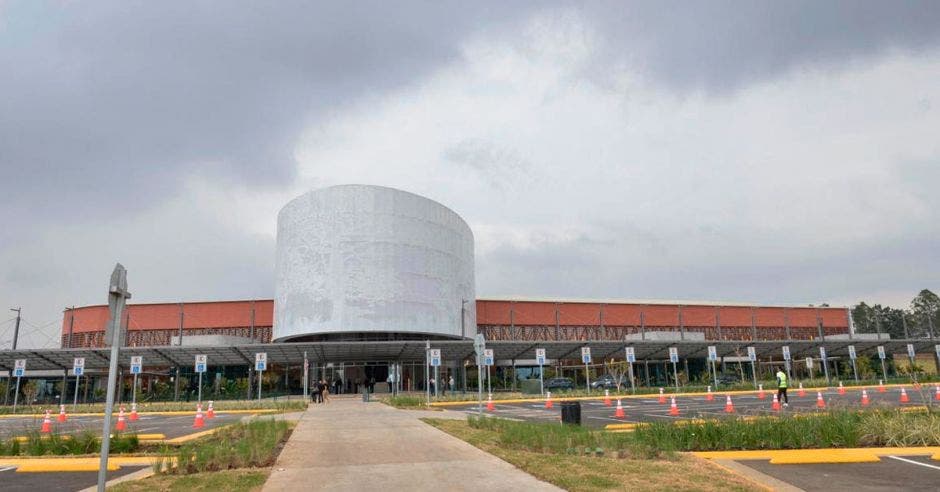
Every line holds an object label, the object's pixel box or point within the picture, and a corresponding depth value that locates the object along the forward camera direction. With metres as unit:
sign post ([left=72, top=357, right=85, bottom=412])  36.39
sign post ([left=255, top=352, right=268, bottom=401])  36.28
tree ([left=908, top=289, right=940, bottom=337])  127.69
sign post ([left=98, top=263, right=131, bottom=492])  6.89
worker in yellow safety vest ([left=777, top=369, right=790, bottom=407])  22.06
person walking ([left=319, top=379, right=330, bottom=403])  40.03
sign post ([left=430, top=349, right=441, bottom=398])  35.12
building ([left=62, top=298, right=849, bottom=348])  66.88
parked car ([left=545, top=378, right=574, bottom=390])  49.29
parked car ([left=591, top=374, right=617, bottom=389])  50.08
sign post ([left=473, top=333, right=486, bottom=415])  22.88
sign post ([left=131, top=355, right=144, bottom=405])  34.47
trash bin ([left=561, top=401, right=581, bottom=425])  15.18
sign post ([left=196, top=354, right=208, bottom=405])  34.03
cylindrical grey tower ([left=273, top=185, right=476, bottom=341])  55.56
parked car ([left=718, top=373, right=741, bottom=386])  56.01
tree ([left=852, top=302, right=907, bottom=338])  134.38
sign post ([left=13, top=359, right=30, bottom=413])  35.72
